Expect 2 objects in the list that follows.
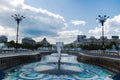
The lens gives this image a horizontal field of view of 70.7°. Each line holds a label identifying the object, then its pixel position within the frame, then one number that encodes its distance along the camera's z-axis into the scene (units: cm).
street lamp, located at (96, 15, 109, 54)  2738
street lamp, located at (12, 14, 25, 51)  2815
